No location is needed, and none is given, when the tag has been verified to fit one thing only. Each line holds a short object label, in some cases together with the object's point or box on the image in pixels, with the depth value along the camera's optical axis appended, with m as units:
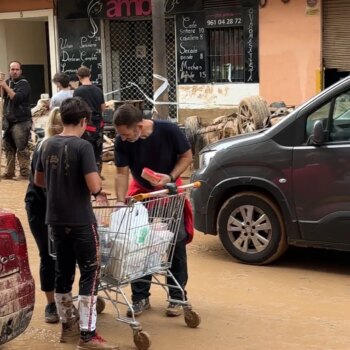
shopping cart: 4.52
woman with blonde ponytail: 5.01
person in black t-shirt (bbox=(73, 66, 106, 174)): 10.30
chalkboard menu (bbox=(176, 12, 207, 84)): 15.16
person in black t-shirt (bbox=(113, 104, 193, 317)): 5.19
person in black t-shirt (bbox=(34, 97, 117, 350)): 4.37
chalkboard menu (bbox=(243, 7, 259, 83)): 14.40
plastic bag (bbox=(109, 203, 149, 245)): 4.49
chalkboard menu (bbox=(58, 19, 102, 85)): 16.77
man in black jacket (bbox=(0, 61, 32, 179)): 11.64
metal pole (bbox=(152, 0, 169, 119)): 10.02
